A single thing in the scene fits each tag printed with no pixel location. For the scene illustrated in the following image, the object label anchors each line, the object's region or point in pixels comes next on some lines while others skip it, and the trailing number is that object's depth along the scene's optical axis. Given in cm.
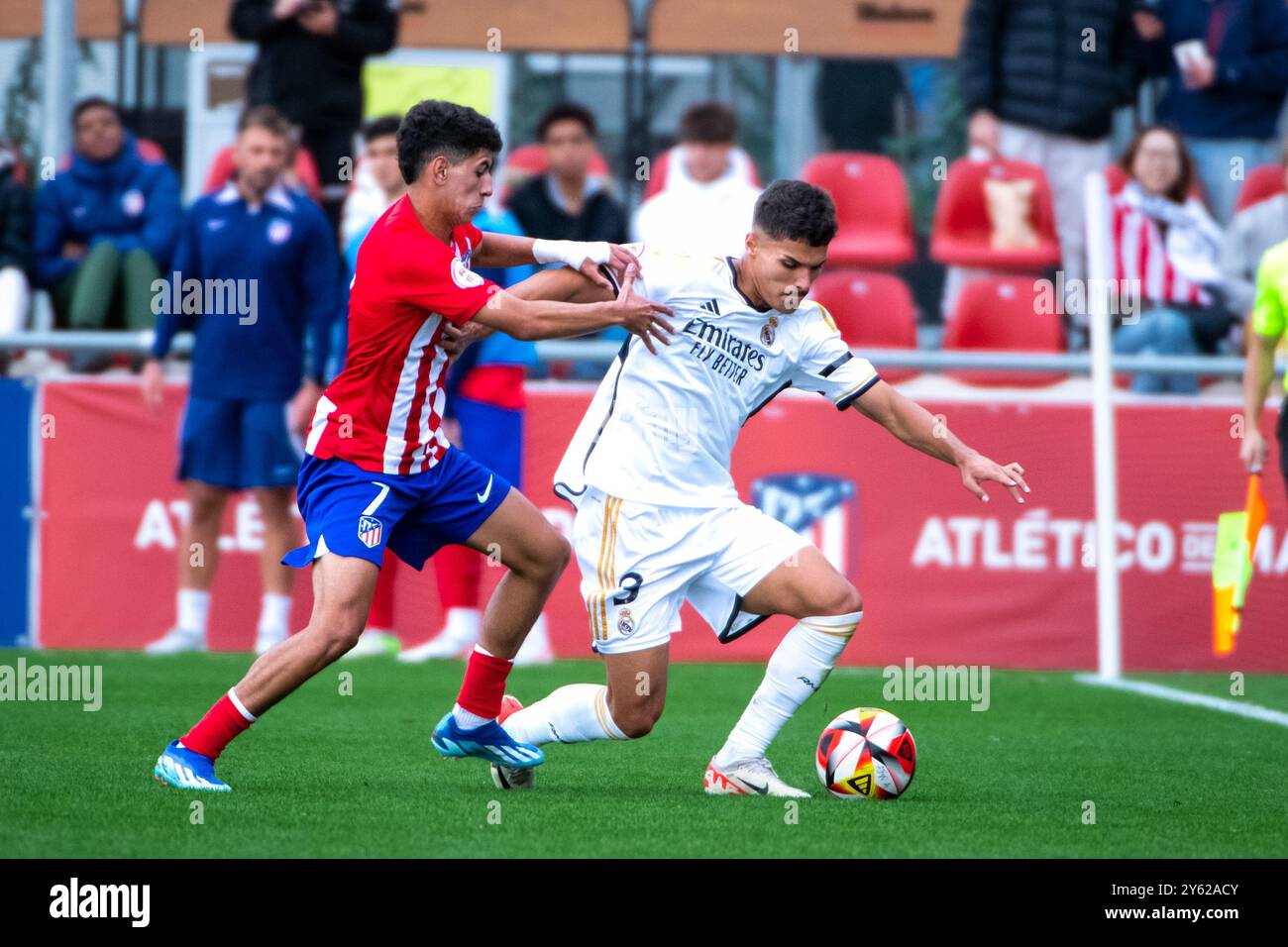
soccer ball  589
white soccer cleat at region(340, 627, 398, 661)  1019
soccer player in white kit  599
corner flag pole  978
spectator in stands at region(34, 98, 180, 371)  1102
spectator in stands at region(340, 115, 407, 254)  979
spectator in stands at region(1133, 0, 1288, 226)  1252
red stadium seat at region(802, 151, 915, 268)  1209
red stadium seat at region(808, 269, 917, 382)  1157
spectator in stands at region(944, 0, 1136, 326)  1206
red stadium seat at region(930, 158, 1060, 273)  1216
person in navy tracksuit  982
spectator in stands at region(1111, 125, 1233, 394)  1147
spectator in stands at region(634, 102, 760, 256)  1114
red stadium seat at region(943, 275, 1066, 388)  1178
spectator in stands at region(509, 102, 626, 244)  1091
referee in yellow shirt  852
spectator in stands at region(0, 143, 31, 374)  1105
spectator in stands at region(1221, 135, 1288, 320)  1195
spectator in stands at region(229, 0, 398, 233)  1173
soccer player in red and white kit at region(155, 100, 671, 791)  562
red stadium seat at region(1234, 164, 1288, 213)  1231
